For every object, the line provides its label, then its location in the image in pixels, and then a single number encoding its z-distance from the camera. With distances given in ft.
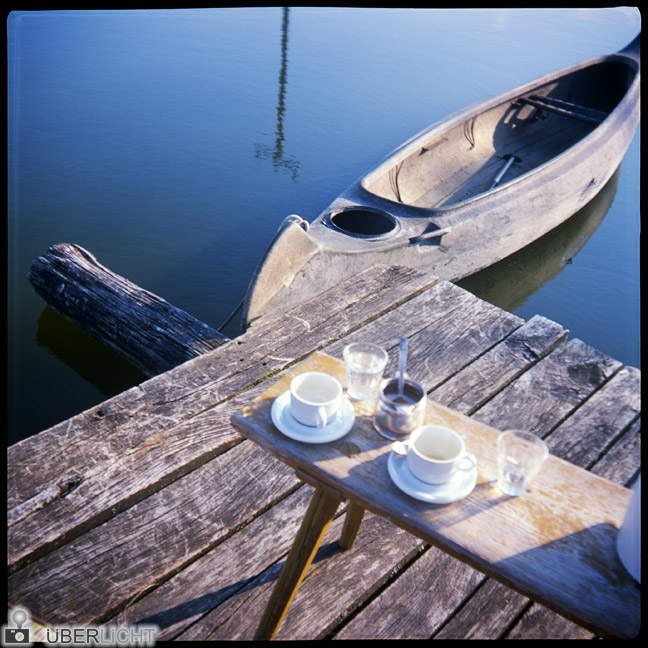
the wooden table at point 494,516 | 3.92
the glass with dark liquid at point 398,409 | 4.79
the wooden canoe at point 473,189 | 12.32
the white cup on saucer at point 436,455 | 4.33
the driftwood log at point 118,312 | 10.94
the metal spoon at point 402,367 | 4.77
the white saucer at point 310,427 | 4.78
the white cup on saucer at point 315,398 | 4.77
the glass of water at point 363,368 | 5.22
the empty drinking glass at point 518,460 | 4.46
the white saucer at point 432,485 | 4.35
